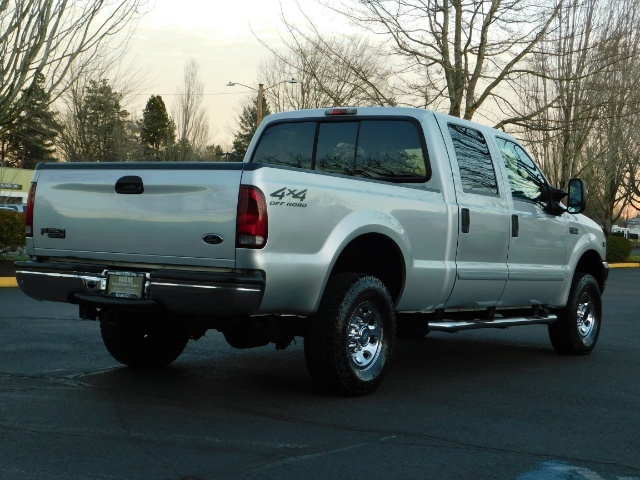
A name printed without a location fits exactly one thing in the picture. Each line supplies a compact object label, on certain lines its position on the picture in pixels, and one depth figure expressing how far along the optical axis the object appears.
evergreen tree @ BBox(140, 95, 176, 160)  79.19
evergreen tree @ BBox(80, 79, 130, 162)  42.59
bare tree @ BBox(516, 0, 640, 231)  24.36
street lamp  34.92
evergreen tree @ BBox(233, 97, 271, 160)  66.01
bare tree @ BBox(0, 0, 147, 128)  16.73
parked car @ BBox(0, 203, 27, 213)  45.26
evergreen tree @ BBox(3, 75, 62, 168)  17.88
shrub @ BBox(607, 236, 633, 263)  34.56
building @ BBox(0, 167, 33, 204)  57.74
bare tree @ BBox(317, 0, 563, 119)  22.67
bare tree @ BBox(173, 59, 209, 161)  57.12
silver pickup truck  5.99
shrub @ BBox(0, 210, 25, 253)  18.84
